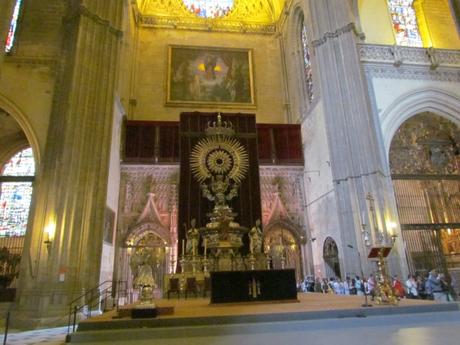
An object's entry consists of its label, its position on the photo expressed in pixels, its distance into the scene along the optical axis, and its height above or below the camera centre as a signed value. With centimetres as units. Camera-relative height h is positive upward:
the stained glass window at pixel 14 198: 1316 +340
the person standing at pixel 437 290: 995 -47
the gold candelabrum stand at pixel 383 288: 689 -25
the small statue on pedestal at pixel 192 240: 1192 +142
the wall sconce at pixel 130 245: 1447 +158
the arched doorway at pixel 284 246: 1524 +139
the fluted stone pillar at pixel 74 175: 954 +327
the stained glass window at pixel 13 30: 1217 +903
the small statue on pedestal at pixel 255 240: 1222 +135
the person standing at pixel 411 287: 1026 -38
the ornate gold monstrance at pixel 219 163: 1401 +482
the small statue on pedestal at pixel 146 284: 616 +1
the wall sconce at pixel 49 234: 970 +144
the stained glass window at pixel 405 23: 1543 +1091
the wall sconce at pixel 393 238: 1074 +108
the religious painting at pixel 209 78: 1866 +1072
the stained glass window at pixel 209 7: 2052 +1570
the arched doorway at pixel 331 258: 1321 +72
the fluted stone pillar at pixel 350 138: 1150 +470
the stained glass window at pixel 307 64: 1665 +1009
